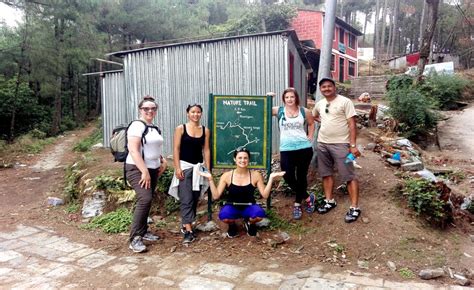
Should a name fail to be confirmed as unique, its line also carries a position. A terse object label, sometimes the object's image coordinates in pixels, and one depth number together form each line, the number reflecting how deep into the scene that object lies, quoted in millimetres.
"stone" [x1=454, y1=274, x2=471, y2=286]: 3309
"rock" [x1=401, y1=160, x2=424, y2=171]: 5766
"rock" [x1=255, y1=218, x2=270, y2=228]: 4657
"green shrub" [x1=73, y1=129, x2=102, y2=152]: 13996
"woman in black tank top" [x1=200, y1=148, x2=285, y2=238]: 4246
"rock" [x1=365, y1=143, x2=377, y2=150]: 6998
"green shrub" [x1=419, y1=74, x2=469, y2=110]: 15252
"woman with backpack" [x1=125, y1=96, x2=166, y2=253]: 3971
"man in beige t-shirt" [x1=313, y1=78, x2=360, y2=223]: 4332
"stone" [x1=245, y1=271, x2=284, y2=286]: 3365
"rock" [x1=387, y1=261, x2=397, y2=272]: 3594
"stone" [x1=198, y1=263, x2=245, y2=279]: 3566
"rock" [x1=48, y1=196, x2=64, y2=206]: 6832
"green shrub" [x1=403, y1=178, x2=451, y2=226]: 4383
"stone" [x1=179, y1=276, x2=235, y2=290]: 3291
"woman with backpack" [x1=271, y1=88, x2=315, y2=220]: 4441
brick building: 23156
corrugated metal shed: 7824
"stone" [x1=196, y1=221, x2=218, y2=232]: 4727
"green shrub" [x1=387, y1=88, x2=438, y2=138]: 9438
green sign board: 4914
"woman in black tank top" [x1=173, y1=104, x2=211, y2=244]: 4312
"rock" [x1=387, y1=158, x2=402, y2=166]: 5910
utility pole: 5566
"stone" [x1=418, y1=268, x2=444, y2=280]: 3408
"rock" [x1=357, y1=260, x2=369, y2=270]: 3654
